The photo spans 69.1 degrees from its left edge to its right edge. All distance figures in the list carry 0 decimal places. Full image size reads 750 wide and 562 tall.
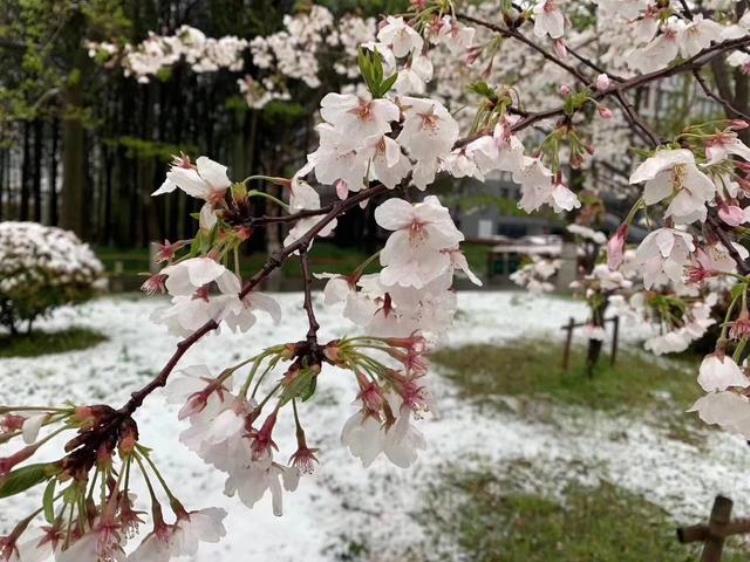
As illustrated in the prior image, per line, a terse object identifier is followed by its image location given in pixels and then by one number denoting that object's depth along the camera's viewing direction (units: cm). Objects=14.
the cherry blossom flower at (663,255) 25
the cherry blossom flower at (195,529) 22
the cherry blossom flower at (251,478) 21
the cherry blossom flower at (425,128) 23
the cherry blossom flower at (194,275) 20
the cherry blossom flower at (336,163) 23
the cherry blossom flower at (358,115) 22
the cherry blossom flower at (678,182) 23
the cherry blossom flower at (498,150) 27
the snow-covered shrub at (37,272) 177
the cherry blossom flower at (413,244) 21
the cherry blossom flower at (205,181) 23
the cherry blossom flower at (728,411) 26
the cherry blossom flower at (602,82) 36
